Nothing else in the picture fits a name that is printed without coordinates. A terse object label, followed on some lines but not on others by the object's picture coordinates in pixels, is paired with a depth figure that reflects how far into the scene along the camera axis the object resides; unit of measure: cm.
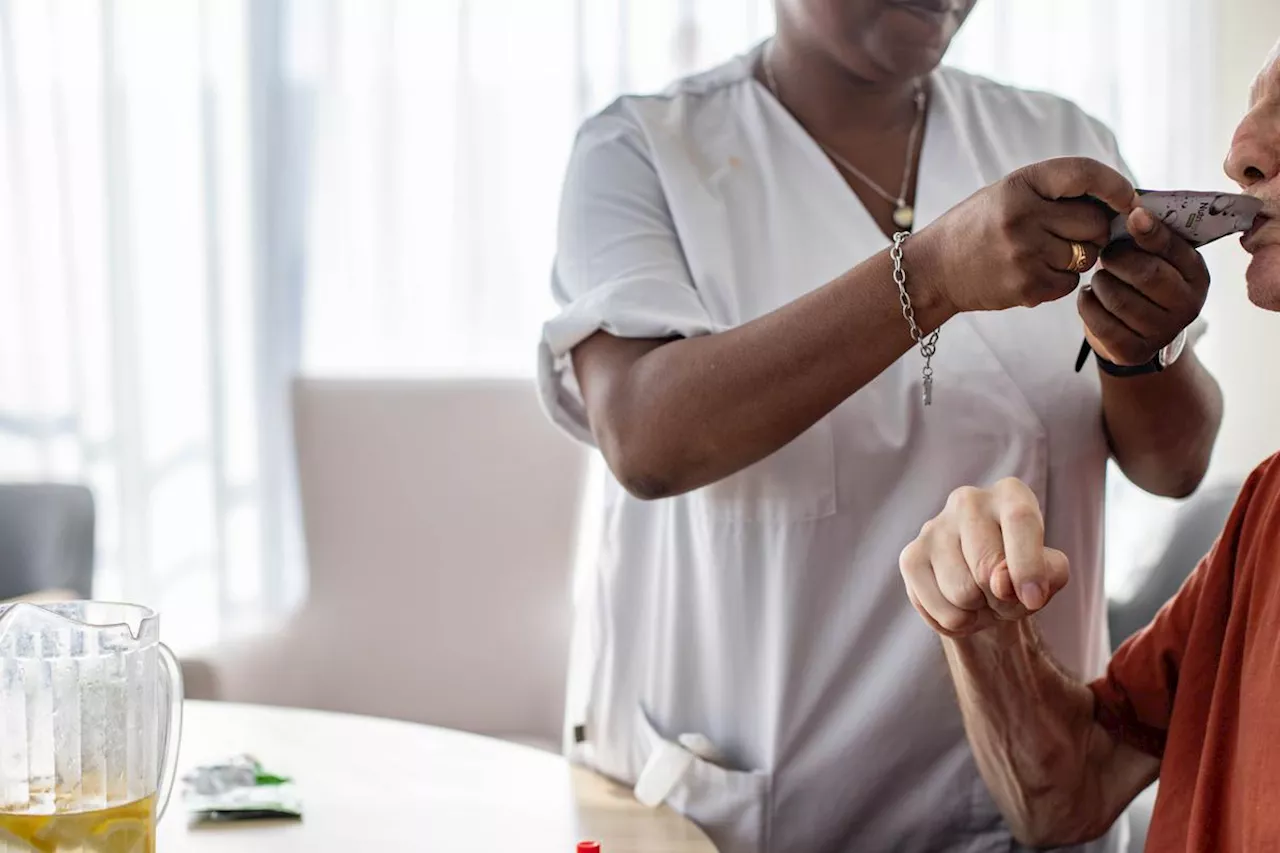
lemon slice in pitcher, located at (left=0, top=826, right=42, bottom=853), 90
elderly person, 90
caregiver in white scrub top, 122
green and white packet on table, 116
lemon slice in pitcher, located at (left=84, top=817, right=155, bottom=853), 91
